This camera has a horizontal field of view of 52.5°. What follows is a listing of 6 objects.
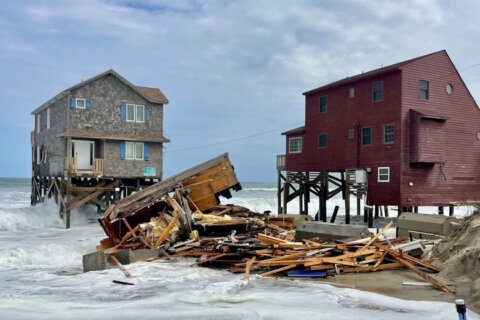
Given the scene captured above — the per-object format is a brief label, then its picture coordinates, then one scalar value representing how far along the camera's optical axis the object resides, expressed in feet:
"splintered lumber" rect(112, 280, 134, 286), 38.19
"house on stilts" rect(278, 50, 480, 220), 93.09
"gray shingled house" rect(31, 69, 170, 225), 109.70
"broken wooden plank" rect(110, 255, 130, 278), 41.28
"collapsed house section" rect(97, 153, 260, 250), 54.54
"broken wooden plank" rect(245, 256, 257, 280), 38.28
